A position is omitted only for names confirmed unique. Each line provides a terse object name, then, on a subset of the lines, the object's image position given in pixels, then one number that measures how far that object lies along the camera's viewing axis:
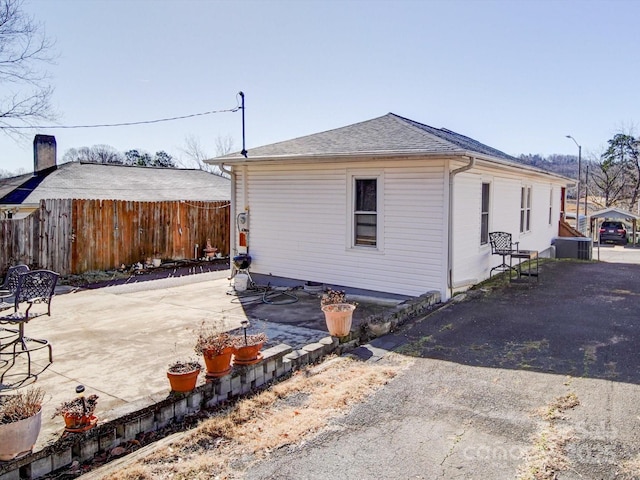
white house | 8.08
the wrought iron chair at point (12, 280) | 5.90
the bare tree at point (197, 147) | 41.12
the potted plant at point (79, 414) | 3.29
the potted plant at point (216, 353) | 4.26
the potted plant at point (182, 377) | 3.94
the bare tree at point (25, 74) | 13.54
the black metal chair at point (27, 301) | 4.85
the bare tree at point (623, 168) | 35.31
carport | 19.13
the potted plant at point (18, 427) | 2.92
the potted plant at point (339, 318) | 5.66
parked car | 26.42
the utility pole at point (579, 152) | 23.14
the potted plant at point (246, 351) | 4.55
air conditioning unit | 15.98
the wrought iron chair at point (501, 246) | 10.27
